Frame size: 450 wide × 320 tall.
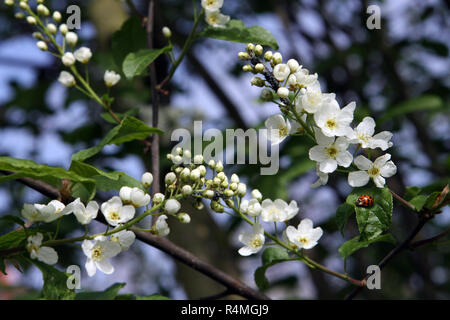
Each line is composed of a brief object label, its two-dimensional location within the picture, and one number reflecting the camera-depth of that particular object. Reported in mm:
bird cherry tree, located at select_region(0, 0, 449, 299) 380
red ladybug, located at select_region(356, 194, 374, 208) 385
